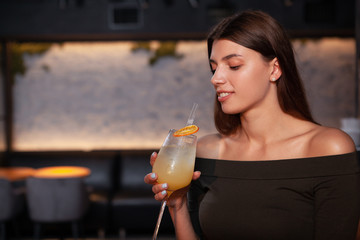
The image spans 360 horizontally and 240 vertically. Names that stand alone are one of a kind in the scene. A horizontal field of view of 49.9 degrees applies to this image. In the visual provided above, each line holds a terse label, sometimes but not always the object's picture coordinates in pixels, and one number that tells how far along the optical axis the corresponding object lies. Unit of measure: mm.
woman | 1321
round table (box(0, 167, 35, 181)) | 4216
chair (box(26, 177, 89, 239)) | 3920
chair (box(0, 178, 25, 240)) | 4020
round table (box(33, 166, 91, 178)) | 4078
